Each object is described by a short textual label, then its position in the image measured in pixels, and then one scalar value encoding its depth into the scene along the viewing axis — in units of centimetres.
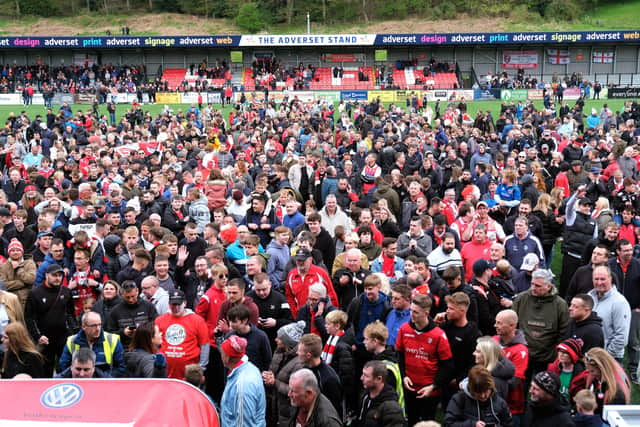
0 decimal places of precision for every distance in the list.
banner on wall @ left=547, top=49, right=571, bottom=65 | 4794
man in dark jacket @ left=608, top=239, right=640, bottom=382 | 716
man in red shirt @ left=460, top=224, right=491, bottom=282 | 767
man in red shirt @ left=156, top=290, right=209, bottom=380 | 584
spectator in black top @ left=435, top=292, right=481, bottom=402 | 552
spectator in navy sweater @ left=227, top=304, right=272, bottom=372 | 530
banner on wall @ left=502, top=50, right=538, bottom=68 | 4831
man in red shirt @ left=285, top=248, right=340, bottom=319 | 665
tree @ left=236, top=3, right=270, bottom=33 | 6266
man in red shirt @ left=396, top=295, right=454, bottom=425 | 538
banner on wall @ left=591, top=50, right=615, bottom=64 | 4756
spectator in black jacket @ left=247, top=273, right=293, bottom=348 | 623
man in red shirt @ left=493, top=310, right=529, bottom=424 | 526
